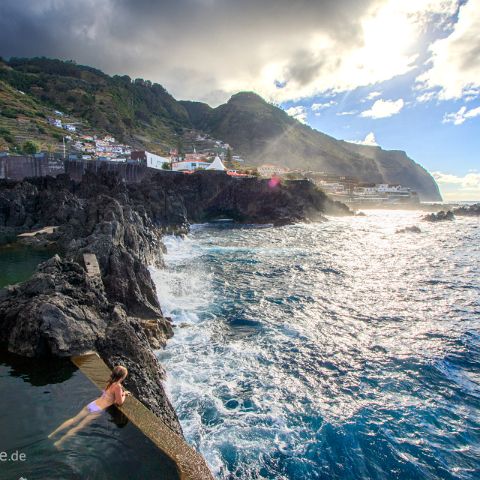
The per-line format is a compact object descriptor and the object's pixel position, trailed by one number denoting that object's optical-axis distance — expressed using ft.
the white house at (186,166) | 362.94
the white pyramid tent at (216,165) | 331.12
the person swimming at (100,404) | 23.15
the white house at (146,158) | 318.24
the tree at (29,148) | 273.13
